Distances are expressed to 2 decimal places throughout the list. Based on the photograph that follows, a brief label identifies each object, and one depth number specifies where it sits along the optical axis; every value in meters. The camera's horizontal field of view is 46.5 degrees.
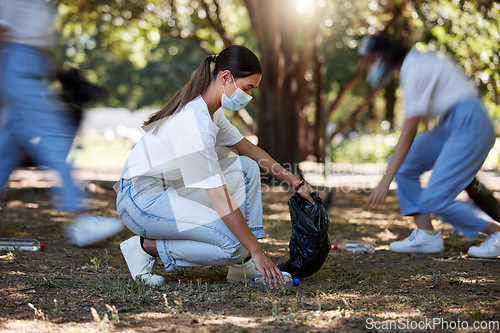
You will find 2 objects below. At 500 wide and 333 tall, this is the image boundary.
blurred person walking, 4.22
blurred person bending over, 4.22
